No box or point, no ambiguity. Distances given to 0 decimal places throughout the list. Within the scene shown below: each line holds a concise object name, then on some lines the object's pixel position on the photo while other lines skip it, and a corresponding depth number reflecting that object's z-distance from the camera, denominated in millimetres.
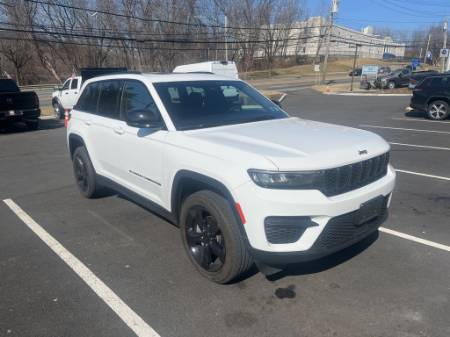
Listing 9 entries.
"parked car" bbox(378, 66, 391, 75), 38281
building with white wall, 76875
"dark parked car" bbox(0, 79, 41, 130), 12672
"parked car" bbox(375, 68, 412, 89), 29783
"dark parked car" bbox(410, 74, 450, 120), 13609
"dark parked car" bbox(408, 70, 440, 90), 25384
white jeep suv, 2902
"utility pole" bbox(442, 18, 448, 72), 48716
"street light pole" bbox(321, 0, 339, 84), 32781
